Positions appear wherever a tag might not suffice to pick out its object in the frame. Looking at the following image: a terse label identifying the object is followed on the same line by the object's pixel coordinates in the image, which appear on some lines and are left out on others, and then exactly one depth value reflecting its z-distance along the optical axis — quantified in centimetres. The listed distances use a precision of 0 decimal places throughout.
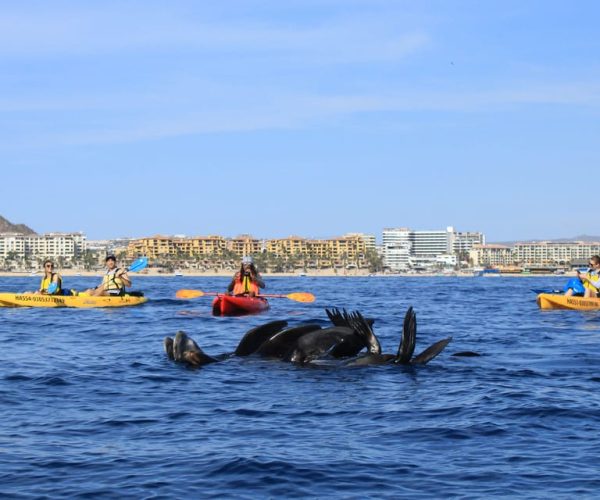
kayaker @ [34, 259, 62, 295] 3012
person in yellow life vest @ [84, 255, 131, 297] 3045
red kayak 2733
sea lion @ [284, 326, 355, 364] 1353
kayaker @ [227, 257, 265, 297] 2950
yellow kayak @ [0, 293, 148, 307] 2939
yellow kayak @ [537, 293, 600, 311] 2853
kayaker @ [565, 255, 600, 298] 2875
